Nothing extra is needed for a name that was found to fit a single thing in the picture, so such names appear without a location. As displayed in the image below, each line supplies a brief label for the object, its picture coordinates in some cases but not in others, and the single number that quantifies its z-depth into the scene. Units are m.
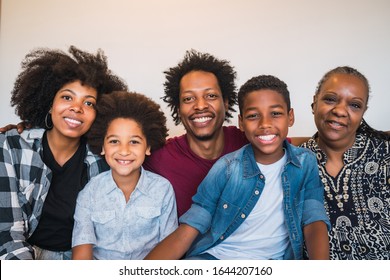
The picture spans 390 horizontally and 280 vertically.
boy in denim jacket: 1.31
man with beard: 1.57
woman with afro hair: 1.38
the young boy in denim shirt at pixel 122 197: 1.37
